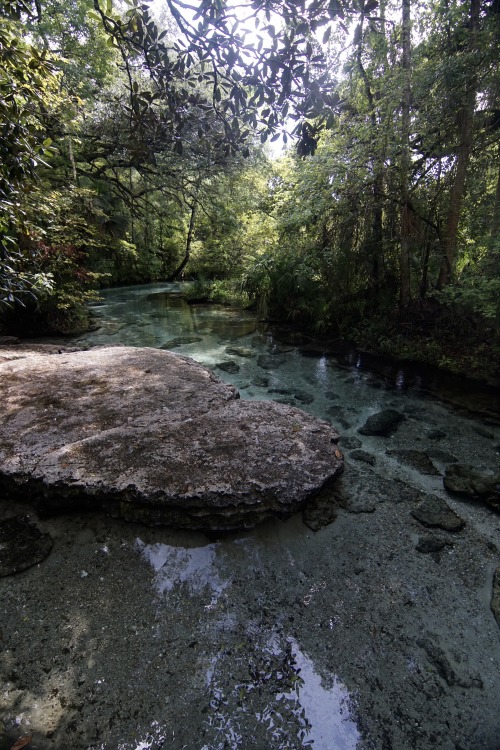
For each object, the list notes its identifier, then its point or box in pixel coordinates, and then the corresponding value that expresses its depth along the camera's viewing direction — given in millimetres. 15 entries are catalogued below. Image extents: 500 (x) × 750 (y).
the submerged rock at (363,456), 3255
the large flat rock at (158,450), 2248
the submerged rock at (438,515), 2477
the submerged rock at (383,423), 3834
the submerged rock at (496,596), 1903
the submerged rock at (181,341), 7154
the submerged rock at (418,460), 3123
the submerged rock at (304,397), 4615
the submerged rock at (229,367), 5680
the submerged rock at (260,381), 5137
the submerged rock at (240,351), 6539
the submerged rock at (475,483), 2732
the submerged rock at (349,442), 3514
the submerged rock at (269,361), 5954
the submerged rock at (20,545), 1998
